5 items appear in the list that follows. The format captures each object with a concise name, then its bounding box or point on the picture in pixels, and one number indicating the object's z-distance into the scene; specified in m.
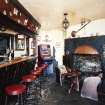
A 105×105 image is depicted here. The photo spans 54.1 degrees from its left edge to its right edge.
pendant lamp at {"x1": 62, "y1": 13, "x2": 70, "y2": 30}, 3.16
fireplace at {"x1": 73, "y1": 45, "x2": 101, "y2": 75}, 4.03
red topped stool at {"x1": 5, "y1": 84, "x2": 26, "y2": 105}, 1.66
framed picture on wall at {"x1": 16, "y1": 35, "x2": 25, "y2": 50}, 3.59
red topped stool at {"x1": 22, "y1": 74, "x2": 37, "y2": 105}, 2.30
